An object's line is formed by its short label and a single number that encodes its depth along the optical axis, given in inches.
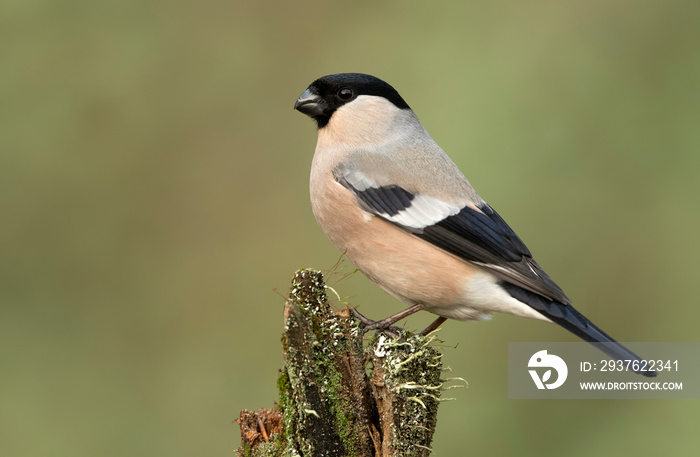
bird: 231.8
